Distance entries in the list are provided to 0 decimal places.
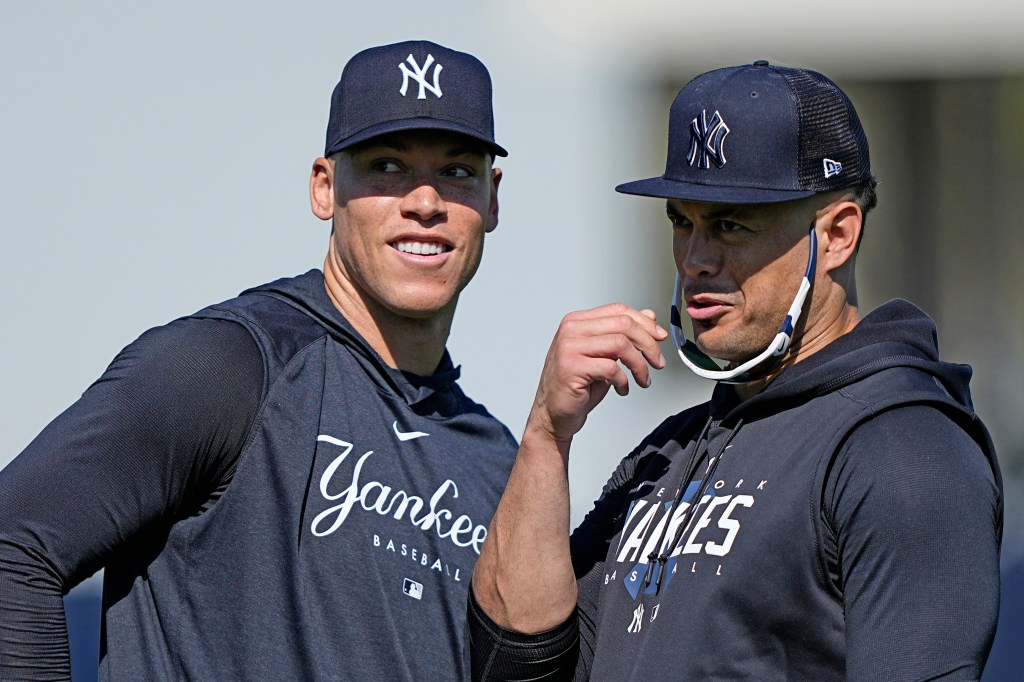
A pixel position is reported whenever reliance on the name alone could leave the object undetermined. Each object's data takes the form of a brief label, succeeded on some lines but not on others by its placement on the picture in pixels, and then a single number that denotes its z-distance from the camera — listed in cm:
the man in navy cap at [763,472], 1297
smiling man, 1327
